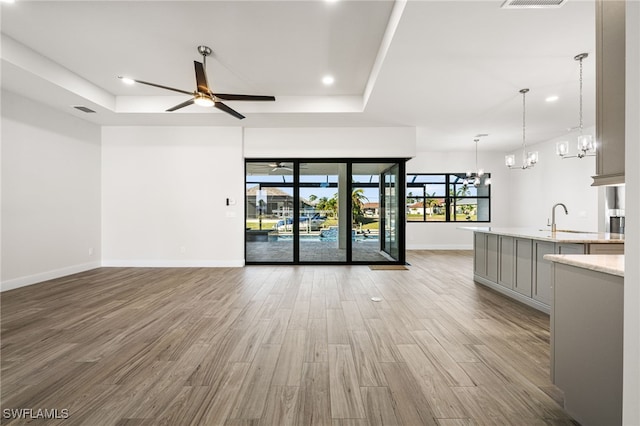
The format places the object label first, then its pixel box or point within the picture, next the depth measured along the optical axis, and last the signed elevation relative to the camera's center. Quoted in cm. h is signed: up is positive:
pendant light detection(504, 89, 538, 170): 421 +90
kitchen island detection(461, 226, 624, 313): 284 -54
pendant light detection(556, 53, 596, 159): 332 +86
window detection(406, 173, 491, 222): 835 +43
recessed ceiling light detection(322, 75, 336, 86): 417 +210
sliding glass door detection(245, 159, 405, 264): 596 +8
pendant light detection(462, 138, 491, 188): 643 +98
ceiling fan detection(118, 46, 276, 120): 319 +149
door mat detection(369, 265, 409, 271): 544 -115
